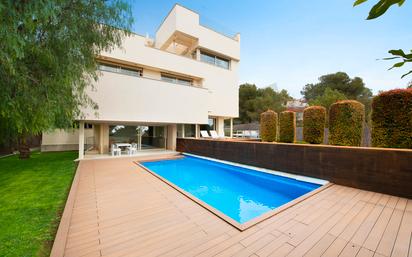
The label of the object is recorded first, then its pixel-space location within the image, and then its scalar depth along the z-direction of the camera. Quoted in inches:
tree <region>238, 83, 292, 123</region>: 1353.3
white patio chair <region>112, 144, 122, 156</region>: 485.0
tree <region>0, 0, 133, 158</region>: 130.8
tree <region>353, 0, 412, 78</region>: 27.7
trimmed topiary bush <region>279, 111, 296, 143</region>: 352.2
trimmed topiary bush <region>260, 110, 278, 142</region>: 395.6
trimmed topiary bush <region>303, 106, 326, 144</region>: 305.9
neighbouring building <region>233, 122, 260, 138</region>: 971.9
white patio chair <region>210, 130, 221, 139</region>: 690.2
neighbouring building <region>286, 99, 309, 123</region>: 1848.9
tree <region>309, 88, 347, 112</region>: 1051.8
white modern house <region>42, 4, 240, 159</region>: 453.9
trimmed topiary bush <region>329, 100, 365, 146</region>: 264.7
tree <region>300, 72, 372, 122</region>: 1262.3
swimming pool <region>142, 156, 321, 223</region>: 221.0
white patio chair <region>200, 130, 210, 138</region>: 664.3
